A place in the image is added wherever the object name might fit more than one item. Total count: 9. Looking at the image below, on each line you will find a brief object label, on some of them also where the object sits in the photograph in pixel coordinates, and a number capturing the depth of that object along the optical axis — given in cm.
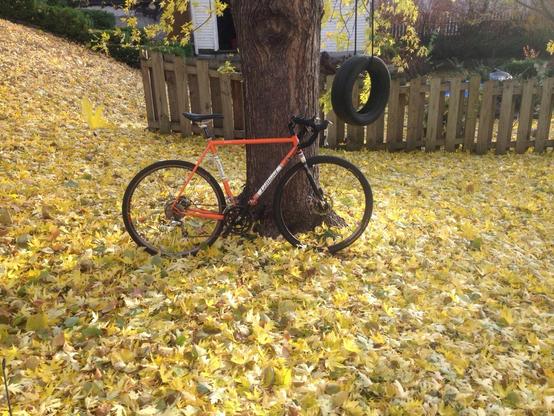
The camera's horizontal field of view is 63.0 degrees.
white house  1789
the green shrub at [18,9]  1476
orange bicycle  374
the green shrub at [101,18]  1769
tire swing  376
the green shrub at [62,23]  1502
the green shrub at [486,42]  2003
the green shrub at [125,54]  1535
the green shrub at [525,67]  1594
